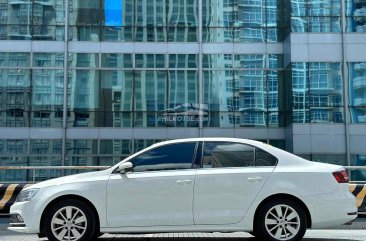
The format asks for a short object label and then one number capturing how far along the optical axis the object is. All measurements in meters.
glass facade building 24.59
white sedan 7.19
